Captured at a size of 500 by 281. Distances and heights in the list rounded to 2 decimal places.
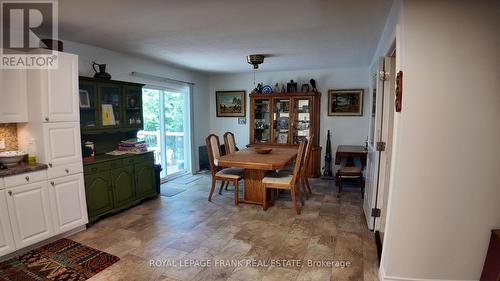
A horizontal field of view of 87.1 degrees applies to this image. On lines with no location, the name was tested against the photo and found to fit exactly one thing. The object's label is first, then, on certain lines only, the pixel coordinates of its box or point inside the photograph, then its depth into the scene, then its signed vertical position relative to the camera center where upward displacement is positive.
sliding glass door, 4.66 -0.15
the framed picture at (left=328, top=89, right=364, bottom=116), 5.07 +0.36
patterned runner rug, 2.15 -1.27
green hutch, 3.13 -0.40
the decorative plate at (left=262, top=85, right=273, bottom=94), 5.40 +0.64
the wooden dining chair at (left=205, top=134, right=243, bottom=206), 3.77 -0.78
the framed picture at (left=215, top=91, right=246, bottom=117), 5.91 +0.38
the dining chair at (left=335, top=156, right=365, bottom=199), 4.11 -0.85
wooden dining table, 3.36 -0.57
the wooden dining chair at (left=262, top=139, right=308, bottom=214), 3.39 -0.80
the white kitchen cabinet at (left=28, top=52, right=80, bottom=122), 2.56 +0.27
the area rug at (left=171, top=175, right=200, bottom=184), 5.02 -1.17
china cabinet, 5.17 +0.01
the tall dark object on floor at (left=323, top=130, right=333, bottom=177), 5.21 -0.78
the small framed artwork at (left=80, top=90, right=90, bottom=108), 3.15 +0.24
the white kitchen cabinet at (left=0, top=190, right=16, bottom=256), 2.28 -0.98
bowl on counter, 2.47 -0.37
